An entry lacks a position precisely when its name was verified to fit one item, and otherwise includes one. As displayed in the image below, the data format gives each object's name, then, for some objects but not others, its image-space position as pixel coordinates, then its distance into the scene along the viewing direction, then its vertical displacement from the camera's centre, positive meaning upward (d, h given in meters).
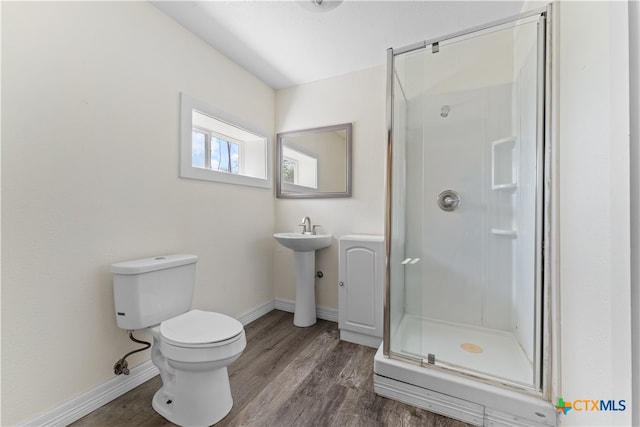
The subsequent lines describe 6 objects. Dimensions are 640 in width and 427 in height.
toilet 1.23 -0.61
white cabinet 2.02 -0.61
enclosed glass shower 1.46 +0.06
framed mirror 2.47 +0.48
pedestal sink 2.37 -0.66
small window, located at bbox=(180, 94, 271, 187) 1.88 +0.54
